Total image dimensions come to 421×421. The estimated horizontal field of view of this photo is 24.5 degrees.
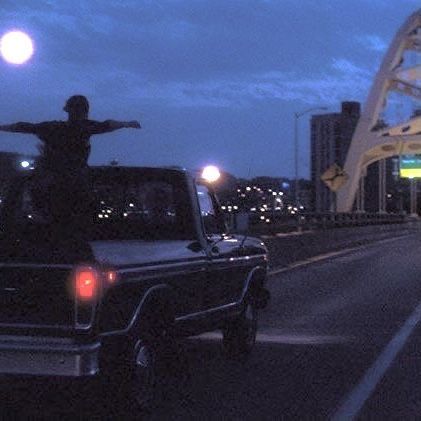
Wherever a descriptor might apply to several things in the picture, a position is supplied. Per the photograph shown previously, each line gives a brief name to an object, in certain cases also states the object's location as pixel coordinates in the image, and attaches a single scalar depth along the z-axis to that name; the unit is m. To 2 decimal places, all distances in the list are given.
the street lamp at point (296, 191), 74.22
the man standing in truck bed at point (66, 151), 7.80
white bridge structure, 81.44
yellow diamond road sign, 51.31
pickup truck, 6.56
